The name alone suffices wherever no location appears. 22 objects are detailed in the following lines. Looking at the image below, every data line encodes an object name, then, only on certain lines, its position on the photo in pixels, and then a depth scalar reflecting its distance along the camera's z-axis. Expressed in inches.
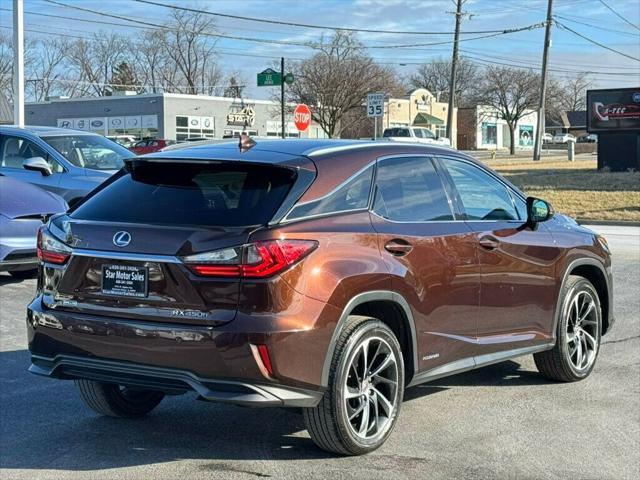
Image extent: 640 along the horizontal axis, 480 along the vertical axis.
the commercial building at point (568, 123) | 4436.3
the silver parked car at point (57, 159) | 462.0
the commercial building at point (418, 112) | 3011.8
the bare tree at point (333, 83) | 1943.9
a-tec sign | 1245.1
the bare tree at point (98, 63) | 3764.8
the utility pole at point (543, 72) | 1958.7
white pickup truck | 1939.0
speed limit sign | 857.5
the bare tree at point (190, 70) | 3764.8
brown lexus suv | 164.6
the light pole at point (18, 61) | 778.8
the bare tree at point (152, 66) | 3809.1
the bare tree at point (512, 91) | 2837.1
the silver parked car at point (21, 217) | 386.3
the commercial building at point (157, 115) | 2409.0
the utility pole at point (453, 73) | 1797.0
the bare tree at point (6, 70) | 3036.2
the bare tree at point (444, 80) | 3526.1
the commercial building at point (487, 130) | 3405.5
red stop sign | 857.5
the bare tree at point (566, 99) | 3639.3
